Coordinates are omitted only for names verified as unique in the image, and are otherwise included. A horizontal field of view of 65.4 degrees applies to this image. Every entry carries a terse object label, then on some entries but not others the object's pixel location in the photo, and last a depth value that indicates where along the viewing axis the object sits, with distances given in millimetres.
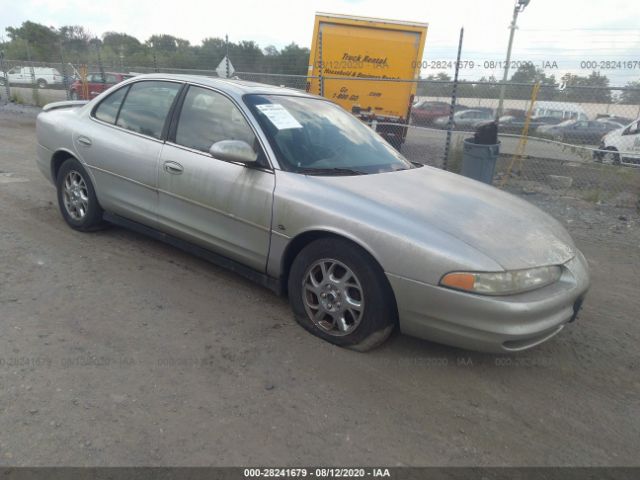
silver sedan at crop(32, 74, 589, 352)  2771
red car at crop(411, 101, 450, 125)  16234
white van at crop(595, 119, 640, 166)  11334
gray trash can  7387
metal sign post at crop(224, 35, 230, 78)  10598
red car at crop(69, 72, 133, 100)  16422
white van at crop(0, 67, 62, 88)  18641
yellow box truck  11477
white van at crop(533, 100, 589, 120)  13977
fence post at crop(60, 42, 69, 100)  14573
